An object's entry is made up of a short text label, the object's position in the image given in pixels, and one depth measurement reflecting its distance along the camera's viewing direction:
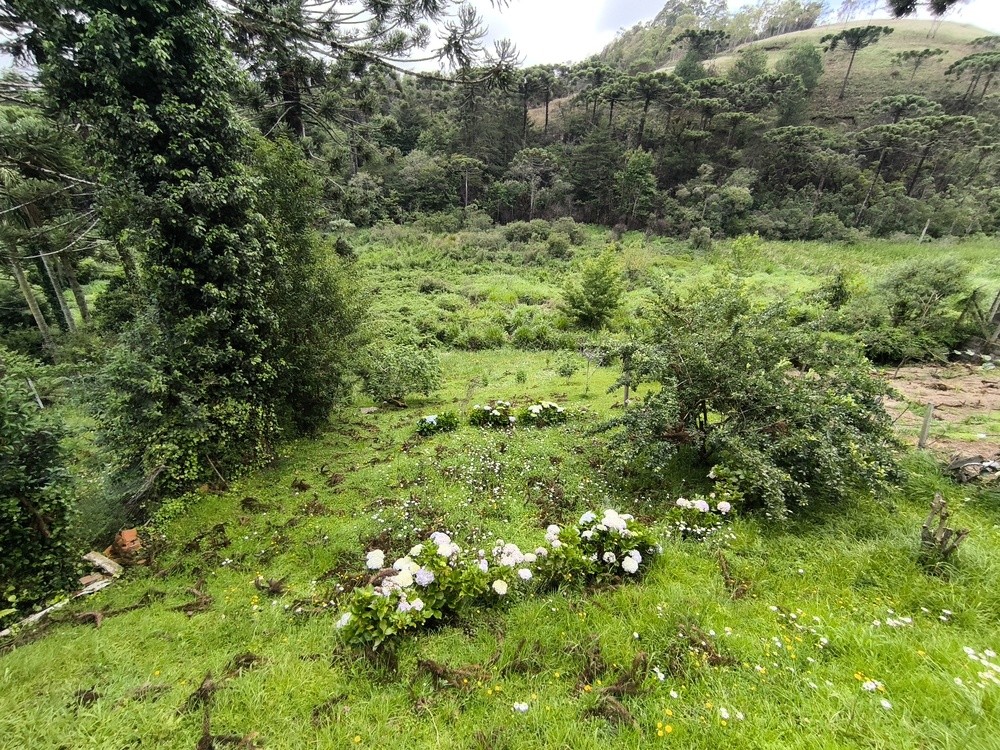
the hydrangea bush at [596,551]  3.48
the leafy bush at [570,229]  33.50
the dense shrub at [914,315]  10.84
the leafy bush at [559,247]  30.56
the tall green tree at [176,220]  4.66
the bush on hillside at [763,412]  4.18
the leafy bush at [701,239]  32.03
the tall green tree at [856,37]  50.88
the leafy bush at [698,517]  4.04
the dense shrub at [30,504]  3.78
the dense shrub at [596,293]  16.64
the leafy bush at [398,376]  10.21
